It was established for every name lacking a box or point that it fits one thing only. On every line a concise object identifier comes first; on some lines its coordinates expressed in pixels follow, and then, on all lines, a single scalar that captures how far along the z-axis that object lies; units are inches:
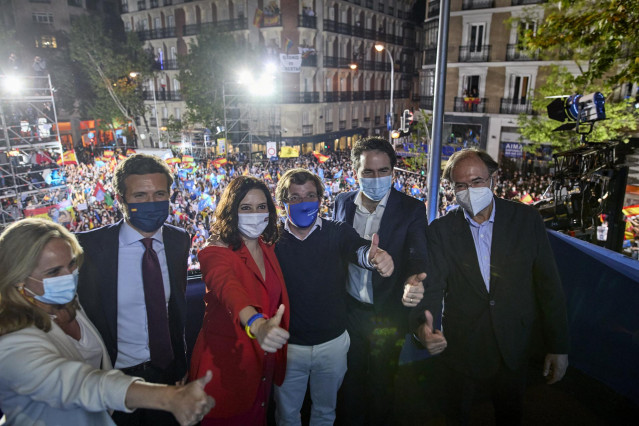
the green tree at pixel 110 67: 1252.5
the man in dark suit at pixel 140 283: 97.7
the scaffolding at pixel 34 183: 453.4
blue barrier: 139.8
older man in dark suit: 100.2
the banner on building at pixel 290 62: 967.6
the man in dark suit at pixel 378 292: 114.6
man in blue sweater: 104.7
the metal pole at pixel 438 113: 195.5
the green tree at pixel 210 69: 1090.1
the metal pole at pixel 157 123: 1310.3
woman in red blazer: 90.2
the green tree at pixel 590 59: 226.1
